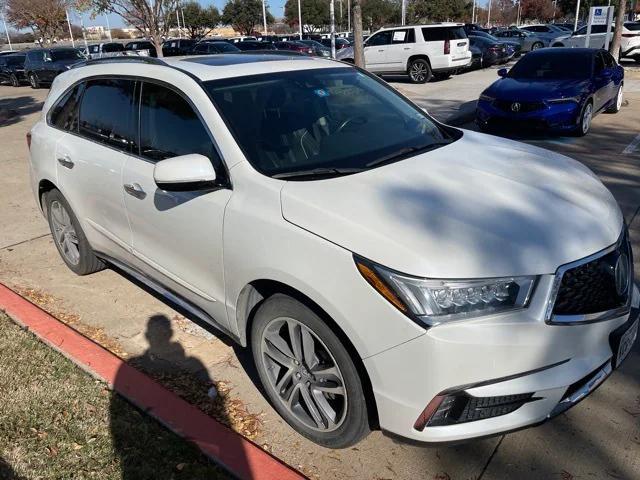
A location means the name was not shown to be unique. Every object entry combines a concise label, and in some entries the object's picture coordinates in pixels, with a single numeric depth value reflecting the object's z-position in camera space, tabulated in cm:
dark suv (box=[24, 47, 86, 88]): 2220
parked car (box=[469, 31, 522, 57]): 2510
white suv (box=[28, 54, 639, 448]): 216
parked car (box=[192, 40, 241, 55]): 2289
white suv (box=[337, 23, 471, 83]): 1820
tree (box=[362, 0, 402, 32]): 5941
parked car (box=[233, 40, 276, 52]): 2657
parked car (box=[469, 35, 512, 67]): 2352
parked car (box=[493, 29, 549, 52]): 3084
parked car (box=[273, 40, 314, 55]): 2509
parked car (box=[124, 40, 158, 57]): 2374
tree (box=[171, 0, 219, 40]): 5847
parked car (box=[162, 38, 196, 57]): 2567
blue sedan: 884
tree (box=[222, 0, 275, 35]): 6450
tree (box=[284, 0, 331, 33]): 6500
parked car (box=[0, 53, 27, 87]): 2542
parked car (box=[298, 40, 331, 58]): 2477
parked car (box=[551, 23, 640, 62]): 2186
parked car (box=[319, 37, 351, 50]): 2774
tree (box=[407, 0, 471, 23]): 5669
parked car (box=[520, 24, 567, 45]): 3165
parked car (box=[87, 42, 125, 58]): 2546
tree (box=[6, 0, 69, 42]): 4297
